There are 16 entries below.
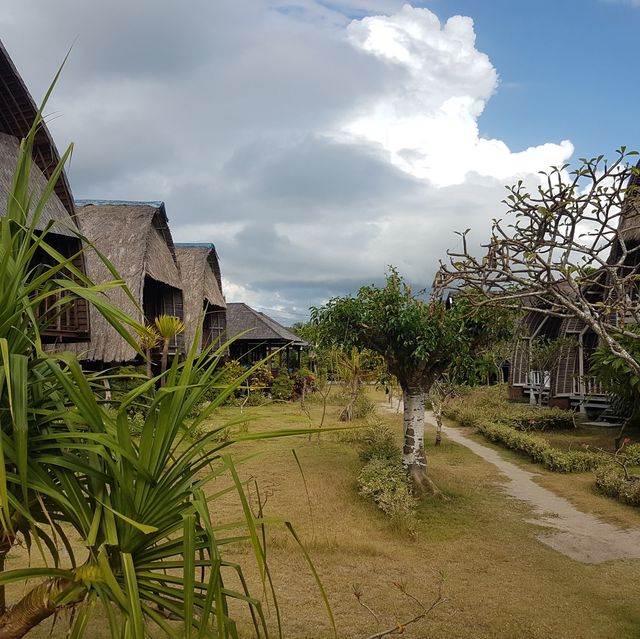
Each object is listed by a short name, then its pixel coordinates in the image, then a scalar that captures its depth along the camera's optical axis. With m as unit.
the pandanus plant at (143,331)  2.21
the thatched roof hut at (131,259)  17.84
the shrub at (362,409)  20.53
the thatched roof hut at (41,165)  12.58
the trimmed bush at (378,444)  11.79
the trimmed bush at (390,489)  8.66
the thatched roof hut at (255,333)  29.58
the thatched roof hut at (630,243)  16.44
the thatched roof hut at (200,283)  23.94
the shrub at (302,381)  27.55
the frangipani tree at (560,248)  7.06
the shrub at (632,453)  12.68
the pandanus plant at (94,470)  1.98
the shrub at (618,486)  9.85
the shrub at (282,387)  25.61
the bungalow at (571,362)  18.94
